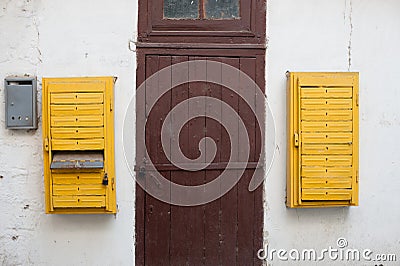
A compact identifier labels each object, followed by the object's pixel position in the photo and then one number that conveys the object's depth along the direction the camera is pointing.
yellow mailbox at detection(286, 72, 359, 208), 4.93
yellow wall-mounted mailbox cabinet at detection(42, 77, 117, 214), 4.77
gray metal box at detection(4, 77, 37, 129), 4.91
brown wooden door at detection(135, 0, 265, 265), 5.05
